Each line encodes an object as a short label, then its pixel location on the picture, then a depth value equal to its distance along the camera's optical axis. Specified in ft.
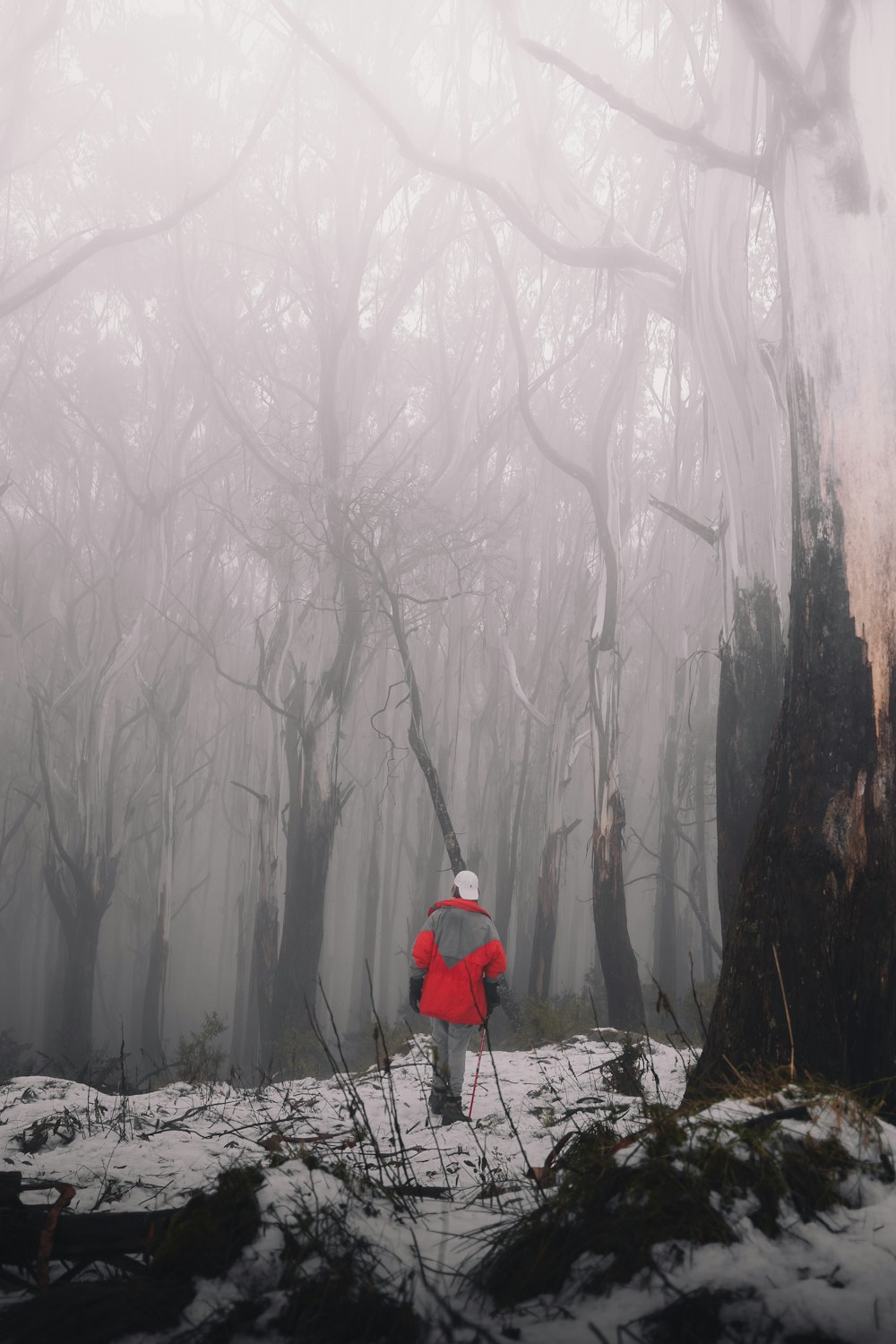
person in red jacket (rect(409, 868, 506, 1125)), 16.01
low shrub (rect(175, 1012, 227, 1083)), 27.22
